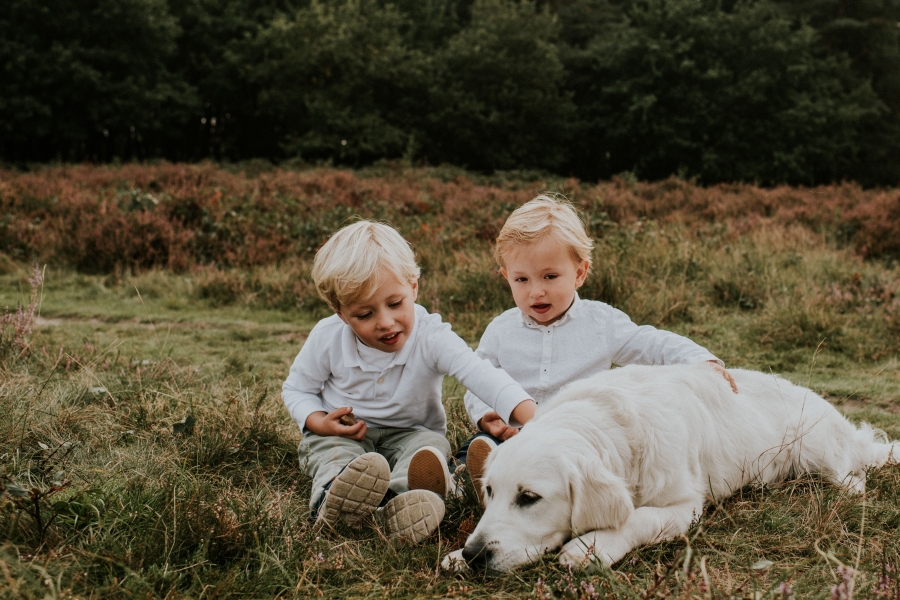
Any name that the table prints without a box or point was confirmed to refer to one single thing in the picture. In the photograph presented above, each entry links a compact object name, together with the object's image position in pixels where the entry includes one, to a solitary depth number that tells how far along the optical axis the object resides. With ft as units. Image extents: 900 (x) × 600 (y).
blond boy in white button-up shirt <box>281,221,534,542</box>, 9.31
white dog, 7.13
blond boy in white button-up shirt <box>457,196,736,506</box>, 10.45
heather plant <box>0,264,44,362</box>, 13.76
